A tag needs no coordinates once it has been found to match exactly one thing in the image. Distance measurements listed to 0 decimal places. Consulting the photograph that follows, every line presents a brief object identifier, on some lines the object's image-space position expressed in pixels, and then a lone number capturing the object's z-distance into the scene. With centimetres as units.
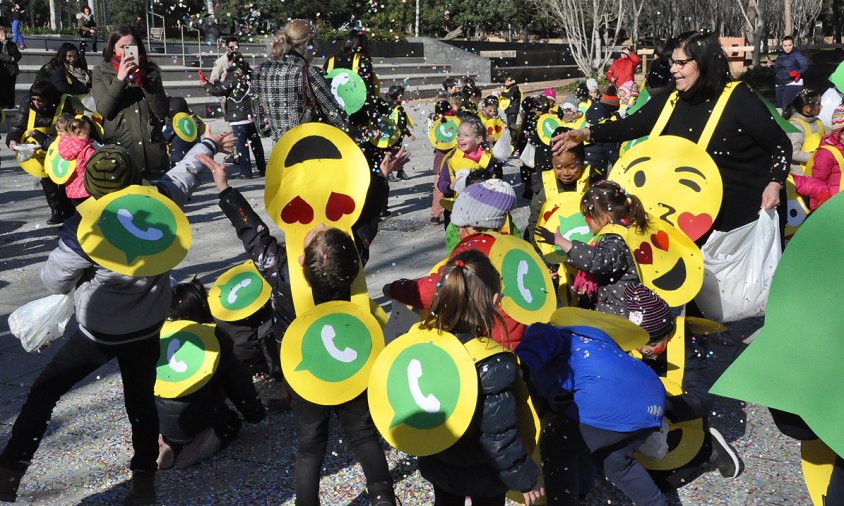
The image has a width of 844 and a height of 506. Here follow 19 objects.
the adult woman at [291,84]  486
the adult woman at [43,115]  862
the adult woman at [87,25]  2433
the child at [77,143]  615
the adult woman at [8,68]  1186
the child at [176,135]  1045
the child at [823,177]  688
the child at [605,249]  394
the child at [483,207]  399
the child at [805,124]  805
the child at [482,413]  296
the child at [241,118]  1248
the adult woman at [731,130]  434
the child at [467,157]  774
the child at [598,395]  322
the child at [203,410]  420
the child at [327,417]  343
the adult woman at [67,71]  912
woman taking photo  595
